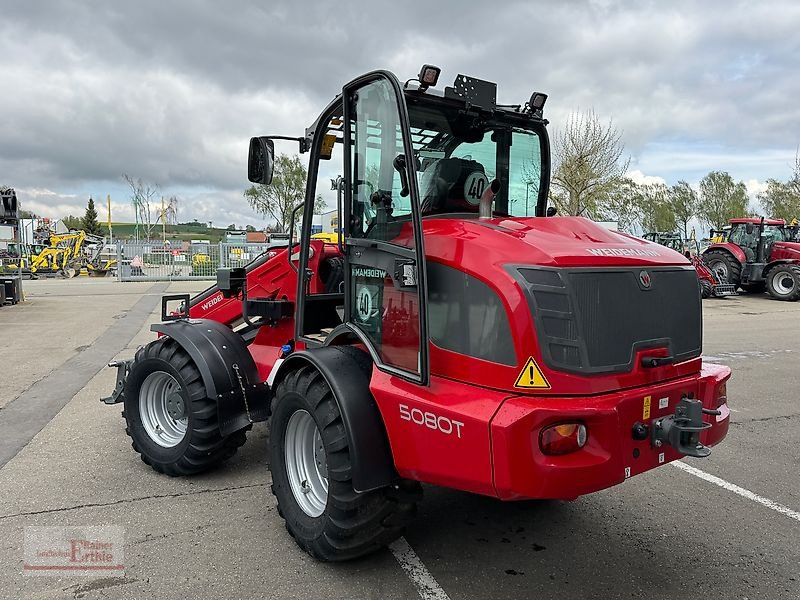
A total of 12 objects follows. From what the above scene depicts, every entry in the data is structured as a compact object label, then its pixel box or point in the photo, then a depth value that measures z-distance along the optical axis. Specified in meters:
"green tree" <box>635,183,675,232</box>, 47.75
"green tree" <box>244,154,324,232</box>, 33.39
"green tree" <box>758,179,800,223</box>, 37.66
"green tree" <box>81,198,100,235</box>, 76.89
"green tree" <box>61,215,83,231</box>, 78.84
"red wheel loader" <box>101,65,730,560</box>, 2.56
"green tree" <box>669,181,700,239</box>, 50.16
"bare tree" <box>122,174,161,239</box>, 53.20
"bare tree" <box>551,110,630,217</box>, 23.88
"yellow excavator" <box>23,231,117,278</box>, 31.06
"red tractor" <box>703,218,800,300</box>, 19.42
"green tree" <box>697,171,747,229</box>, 49.69
